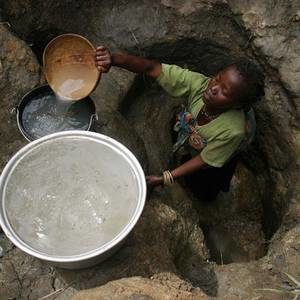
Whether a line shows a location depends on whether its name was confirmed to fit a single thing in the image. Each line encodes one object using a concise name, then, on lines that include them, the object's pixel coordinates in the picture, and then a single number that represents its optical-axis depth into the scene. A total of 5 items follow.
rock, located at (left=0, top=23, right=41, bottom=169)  2.11
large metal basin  1.73
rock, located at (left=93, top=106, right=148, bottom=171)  2.22
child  1.82
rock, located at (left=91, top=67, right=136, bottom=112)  2.36
